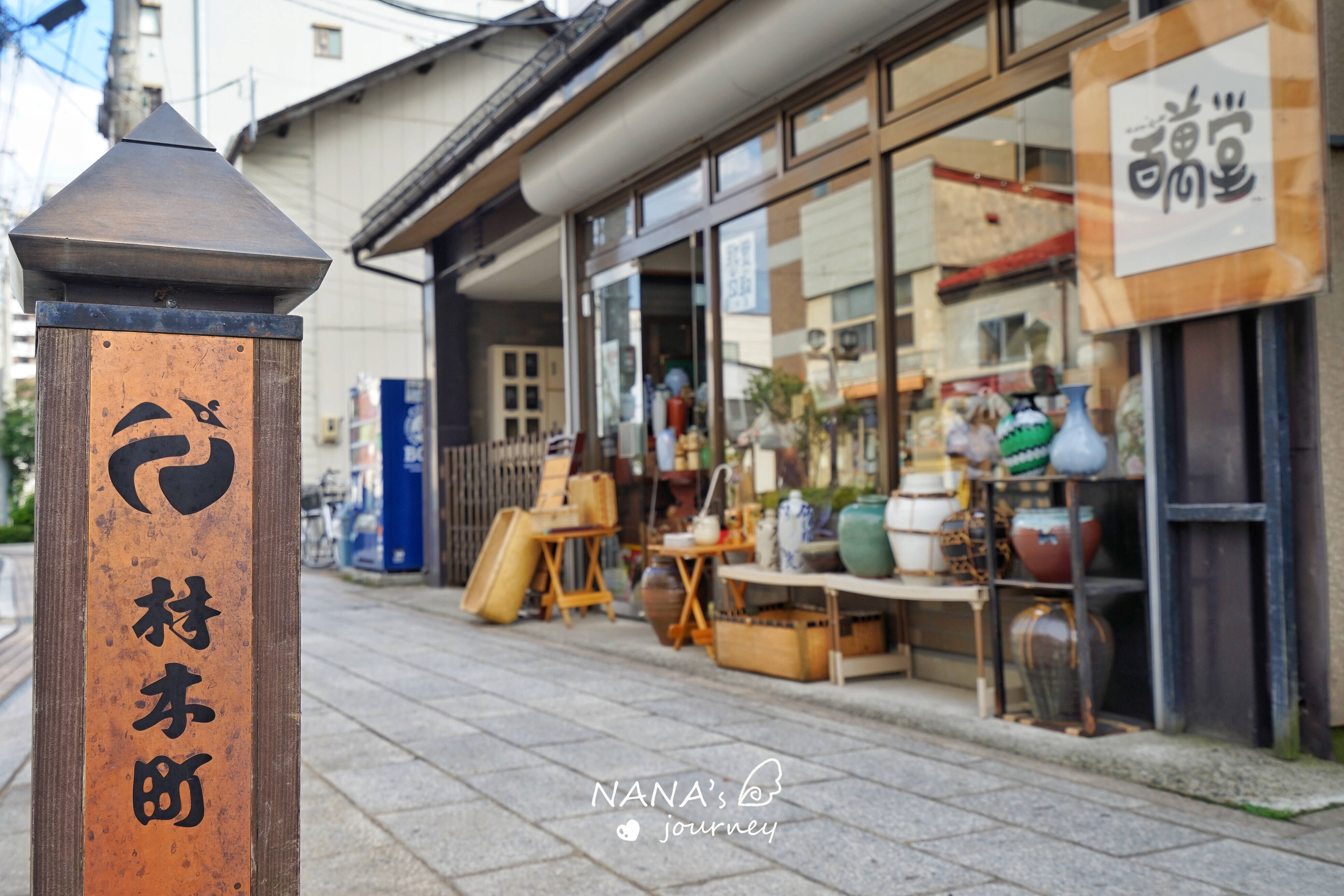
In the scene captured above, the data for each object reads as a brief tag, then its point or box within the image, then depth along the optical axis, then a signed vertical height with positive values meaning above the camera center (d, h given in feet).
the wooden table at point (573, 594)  24.35 -2.35
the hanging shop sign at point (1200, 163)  10.50 +3.22
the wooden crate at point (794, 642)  16.16 -2.57
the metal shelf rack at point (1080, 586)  12.05 -1.33
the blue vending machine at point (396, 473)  37.14 +0.23
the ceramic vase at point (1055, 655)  12.22 -2.10
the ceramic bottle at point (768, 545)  17.42 -1.14
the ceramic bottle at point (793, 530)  16.81 -0.87
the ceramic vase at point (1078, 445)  12.40 +0.29
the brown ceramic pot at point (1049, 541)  12.50 -0.82
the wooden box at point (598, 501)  25.00 -0.56
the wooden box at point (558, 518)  25.08 -0.94
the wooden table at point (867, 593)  13.32 -1.64
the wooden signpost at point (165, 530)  4.51 -0.20
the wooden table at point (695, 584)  19.07 -1.98
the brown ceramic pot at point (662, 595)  20.03 -2.22
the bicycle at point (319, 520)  48.55 -1.77
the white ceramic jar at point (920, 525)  14.32 -0.70
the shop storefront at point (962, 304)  11.14 +2.44
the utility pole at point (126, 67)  20.53 +7.99
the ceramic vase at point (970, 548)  13.61 -0.97
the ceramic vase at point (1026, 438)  13.24 +0.41
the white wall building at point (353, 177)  51.31 +14.71
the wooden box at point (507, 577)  25.23 -2.33
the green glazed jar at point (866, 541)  15.26 -0.96
